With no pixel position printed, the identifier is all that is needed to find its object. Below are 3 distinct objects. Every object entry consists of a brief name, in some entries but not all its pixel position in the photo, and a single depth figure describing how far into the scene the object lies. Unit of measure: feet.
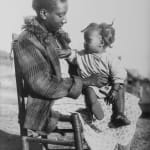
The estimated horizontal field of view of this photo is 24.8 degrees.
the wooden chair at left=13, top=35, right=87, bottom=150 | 6.99
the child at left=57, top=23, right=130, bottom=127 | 7.43
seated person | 6.85
